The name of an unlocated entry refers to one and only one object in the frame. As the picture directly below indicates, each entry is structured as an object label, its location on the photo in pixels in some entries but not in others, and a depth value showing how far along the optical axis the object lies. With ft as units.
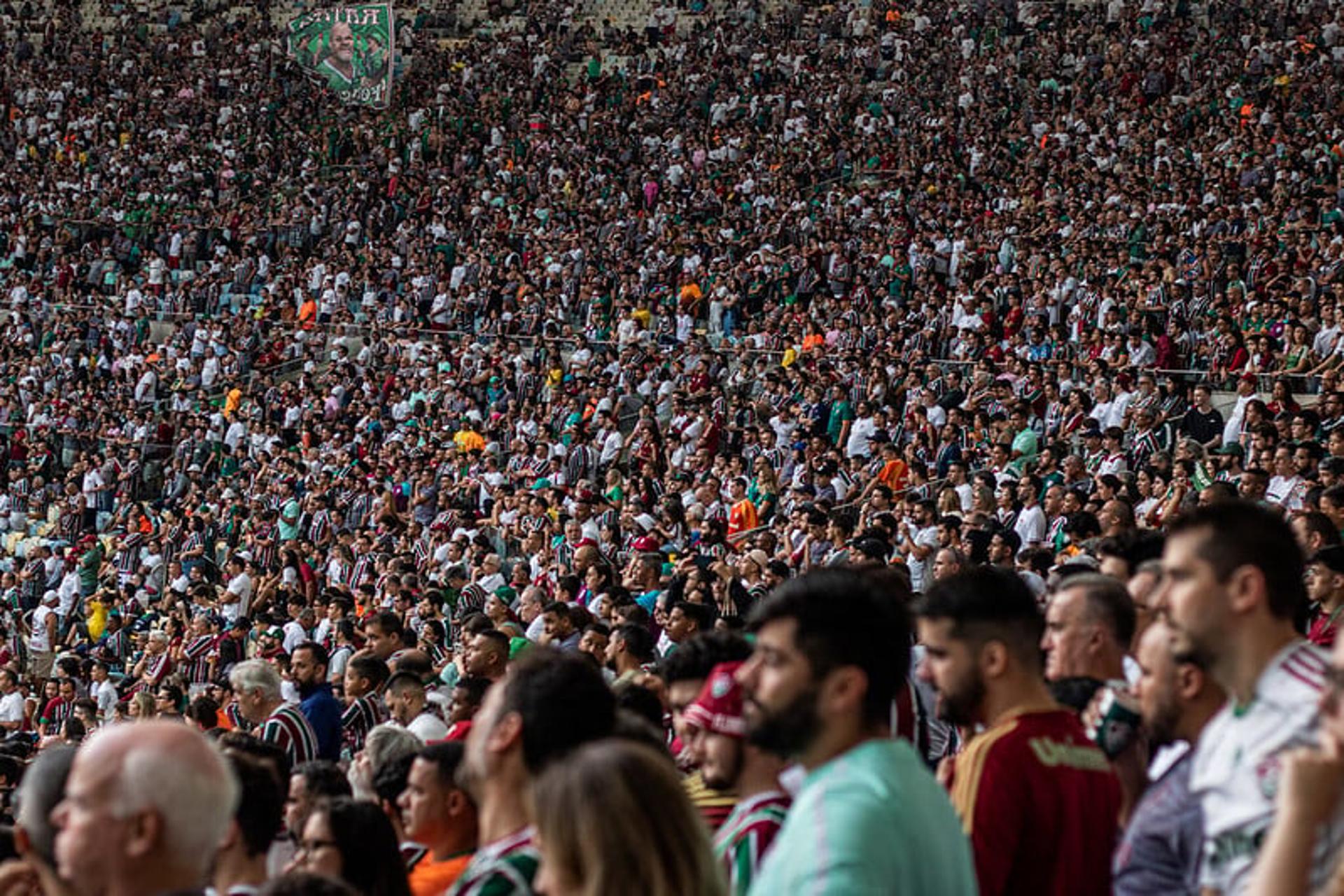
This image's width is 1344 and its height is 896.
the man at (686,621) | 50.78
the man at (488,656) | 50.24
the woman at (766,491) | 94.52
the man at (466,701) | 43.55
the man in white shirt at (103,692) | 89.30
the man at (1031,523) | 75.41
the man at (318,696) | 50.75
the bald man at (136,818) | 19.44
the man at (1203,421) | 86.33
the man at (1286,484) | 66.49
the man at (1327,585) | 39.45
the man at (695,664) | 28.71
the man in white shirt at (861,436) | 102.37
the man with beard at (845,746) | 16.70
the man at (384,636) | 59.57
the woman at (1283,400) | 82.28
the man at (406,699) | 47.09
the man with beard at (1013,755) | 22.17
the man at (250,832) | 26.16
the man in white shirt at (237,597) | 104.94
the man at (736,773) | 22.47
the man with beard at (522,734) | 21.43
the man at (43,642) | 116.06
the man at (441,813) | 28.66
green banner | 177.68
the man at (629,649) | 44.86
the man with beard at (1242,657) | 18.37
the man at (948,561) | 57.00
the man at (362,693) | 52.70
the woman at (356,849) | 25.77
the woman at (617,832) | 16.60
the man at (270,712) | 48.32
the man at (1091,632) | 27.45
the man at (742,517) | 92.27
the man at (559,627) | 58.75
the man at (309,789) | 32.22
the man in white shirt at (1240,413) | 84.23
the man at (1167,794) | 19.71
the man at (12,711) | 91.76
